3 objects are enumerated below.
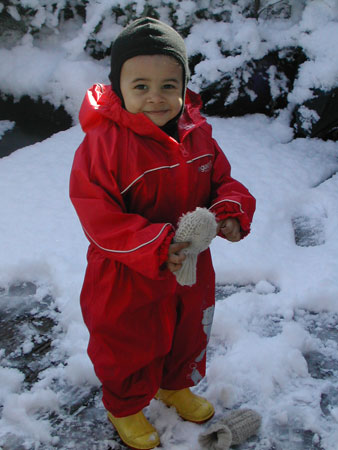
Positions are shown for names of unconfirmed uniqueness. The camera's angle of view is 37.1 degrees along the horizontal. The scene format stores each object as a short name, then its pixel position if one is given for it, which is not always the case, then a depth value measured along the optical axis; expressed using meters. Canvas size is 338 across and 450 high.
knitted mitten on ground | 1.80
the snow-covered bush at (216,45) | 4.09
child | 1.48
